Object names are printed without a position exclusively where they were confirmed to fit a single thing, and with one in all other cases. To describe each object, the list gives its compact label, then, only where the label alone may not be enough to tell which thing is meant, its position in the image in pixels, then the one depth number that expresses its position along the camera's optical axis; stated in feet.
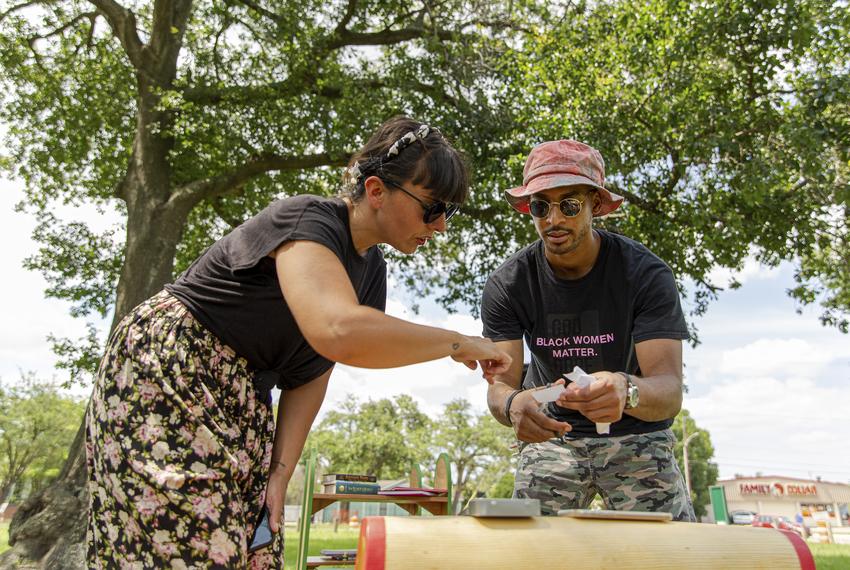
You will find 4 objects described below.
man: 9.32
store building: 253.65
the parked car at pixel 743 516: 107.03
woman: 5.59
